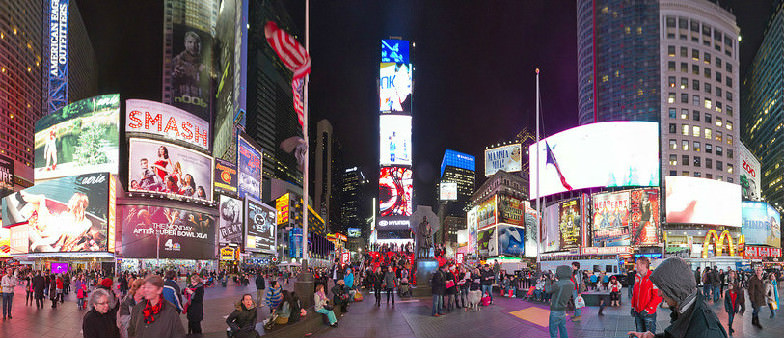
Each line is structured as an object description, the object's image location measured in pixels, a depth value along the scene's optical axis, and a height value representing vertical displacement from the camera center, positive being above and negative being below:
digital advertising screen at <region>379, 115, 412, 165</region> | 79.50 +10.94
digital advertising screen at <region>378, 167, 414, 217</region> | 80.81 +3.56
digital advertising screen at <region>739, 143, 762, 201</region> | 90.62 +6.46
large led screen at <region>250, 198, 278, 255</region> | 73.31 -1.76
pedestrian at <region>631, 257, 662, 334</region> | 9.14 -1.44
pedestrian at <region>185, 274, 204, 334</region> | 11.28 -1.86
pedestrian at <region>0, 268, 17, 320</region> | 18.45 -2.45
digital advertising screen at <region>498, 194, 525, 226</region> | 83.06 +0.63
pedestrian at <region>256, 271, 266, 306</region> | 24.39 -3.11
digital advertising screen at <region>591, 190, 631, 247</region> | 60.12 -0.57
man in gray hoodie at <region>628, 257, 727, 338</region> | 3.25 -0.54
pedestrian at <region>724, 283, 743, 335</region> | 14.32 -2.30
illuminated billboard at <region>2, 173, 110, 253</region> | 56.47 +0.13
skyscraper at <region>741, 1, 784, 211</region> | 124.69 +26.30
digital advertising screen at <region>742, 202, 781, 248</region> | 73.25 -1.39
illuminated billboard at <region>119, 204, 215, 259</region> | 61.44 -2.02
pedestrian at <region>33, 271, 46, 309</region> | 22.59 -2.87
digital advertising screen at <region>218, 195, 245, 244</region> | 71.25 -0.79
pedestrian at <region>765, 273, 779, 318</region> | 16.73 -2.66
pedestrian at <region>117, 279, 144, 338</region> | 9.95 -1.74
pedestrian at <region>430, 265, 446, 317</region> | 17.59 -2.38
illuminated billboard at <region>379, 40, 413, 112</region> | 79.62 +18.95
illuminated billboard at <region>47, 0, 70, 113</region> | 76.19 +23.28
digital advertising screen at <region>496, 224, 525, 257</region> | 81.75 -4.04
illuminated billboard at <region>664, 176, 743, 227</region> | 62.78 +1.43
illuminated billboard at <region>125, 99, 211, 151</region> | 62.81 +10.84
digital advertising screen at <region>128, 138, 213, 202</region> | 62.28 +5.26
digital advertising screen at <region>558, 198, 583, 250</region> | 64.69 -1.10
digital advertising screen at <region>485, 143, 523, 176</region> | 120.38 +12.14
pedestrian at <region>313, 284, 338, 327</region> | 15.54 -2.55
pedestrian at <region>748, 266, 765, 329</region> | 14.76 -2.12
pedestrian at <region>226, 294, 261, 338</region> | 10.06 -1.90
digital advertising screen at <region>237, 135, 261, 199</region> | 78.00 +6.64
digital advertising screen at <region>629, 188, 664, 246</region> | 58.31 -0.35
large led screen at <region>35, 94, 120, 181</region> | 61.69 +8.56
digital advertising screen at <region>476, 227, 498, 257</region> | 83.44 -4.35
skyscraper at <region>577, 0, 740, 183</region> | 82.12 +21.86
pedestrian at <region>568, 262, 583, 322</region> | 15.69 -2.82
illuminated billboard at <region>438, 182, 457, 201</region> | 141.50 +5.99
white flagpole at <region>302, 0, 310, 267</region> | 17.78 +0.64
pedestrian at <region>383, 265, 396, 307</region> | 22.59 -2.79
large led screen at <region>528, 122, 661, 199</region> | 62.53 +6.69
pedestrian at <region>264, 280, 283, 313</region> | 15.22 -2.25
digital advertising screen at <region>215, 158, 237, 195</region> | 71.75 +5.02
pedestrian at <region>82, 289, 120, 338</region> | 5.69 -1.08
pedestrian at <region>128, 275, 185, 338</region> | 5.29 -0.98
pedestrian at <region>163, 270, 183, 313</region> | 10.45 -1.47
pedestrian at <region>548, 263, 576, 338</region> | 10.00 -1.61
